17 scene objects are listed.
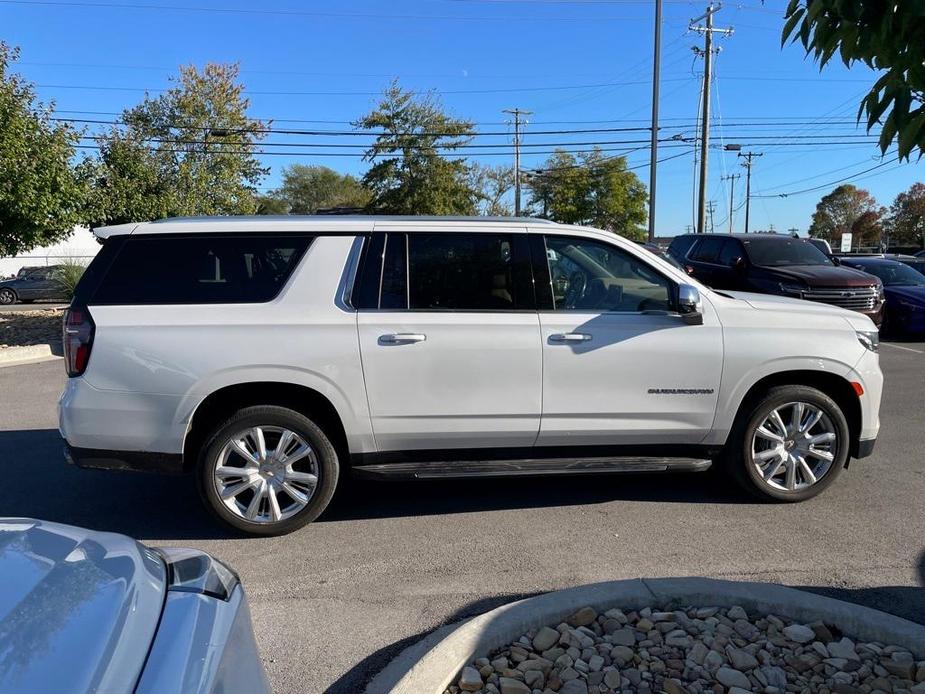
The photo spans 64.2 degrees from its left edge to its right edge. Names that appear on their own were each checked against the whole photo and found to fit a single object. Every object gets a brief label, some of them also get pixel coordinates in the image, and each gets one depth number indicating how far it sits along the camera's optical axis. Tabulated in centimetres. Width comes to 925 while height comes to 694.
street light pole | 2697
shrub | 1805
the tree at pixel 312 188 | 7144
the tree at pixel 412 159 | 3694
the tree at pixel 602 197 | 4412
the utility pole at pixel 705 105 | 3256
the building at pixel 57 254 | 3584
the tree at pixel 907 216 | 7012
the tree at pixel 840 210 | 8156
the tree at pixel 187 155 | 2078
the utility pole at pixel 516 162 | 4950
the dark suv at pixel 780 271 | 1270
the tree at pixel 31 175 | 1238
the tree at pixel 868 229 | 7788
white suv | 436
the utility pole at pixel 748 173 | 7988
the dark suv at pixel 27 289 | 2767
